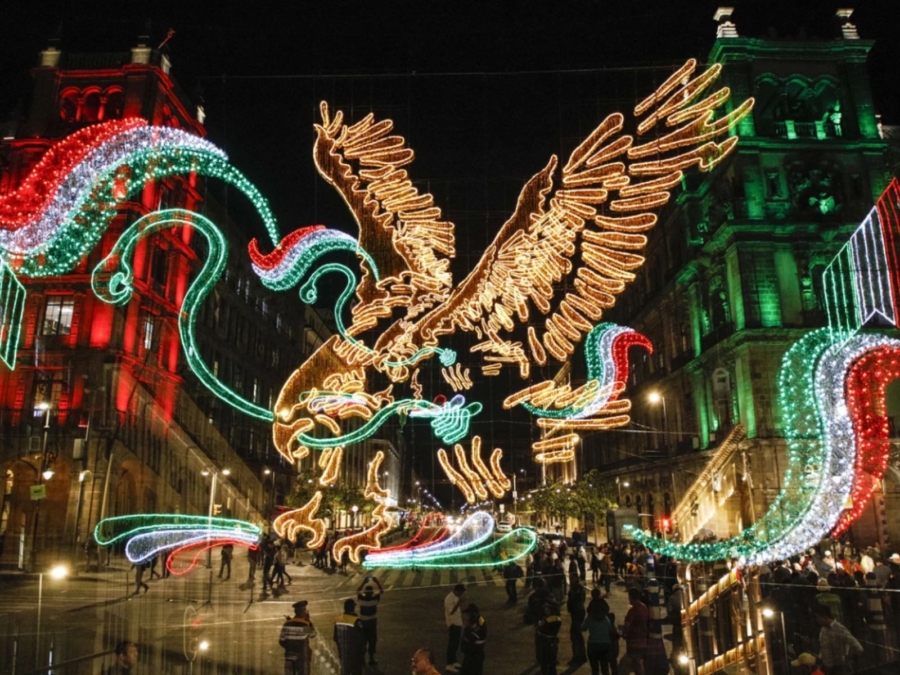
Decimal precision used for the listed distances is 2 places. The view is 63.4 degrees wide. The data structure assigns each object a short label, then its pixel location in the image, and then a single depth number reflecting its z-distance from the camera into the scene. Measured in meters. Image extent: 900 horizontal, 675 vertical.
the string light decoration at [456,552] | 25.81
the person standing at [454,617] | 12.55
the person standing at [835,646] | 9.02
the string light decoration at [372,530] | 19.23
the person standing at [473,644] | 10.64
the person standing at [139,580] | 21.53
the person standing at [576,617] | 13.19
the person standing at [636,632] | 10.31
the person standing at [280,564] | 23.84
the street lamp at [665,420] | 50.20
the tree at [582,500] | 46.81
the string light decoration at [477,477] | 18.53
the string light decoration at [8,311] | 26.91
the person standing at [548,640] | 11.34
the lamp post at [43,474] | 28.05
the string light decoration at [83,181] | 14.83
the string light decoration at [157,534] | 21.80
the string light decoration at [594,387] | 17.19
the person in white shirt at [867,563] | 23.01
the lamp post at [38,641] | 12.78
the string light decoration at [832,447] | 15.58
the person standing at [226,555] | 26.52
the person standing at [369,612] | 12.72
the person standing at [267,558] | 23.73
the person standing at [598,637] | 11.01
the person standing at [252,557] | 23.80
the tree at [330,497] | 46.00
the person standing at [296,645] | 10.14
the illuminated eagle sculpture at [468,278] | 13.41
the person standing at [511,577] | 21.91
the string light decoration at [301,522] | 17.08
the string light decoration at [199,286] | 13.02
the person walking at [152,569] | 24.73
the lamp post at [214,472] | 39.70
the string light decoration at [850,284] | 26.84
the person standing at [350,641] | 11.07
